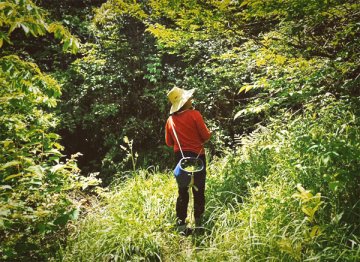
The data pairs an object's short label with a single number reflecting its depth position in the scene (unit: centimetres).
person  385
